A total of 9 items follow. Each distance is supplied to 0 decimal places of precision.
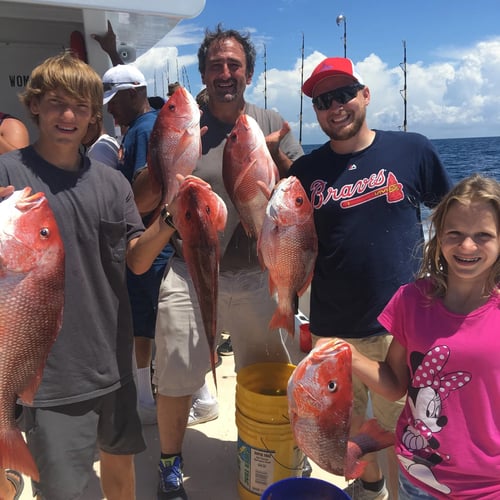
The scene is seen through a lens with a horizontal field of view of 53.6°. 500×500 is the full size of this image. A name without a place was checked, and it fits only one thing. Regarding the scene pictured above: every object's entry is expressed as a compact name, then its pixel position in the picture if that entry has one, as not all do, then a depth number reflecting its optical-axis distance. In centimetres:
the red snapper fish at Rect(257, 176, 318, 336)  223
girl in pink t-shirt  184
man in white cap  315
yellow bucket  288
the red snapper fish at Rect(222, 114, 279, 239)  231
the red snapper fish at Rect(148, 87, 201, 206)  228
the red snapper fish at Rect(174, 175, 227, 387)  197
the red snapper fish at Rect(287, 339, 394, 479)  198
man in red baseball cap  256
